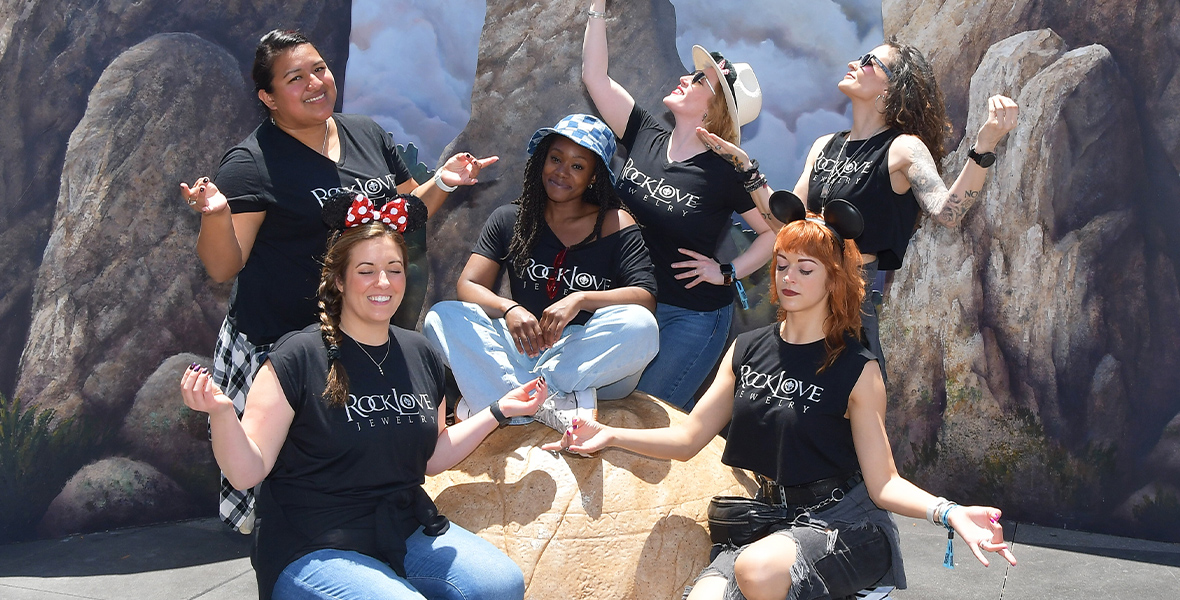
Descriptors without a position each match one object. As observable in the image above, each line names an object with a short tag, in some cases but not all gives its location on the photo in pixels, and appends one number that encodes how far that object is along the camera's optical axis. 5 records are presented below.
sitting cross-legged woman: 3.31
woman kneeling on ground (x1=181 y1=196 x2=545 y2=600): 2.54
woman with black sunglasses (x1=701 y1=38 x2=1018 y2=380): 3.30
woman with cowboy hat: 3.79
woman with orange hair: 2.55
